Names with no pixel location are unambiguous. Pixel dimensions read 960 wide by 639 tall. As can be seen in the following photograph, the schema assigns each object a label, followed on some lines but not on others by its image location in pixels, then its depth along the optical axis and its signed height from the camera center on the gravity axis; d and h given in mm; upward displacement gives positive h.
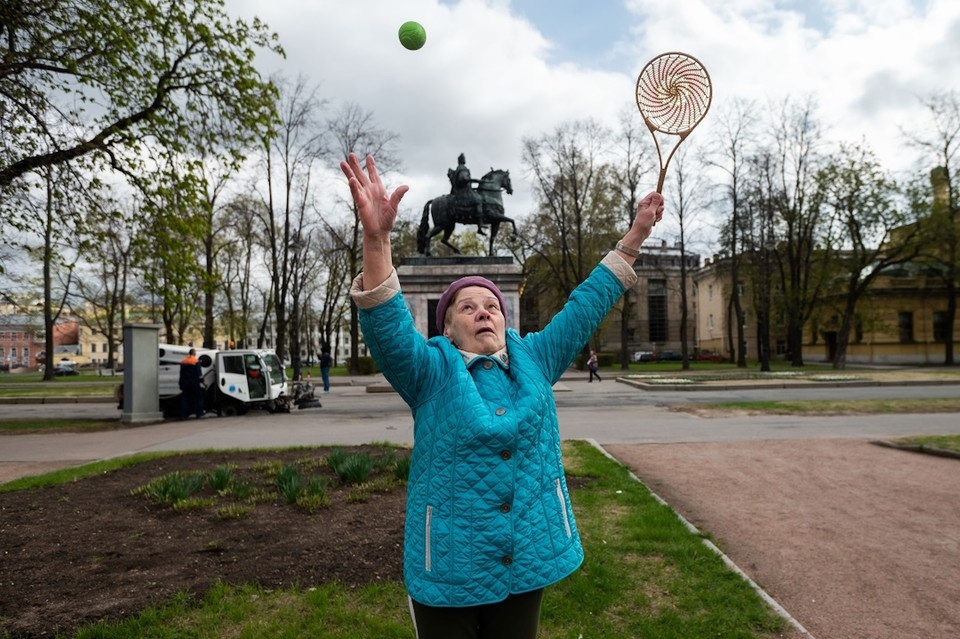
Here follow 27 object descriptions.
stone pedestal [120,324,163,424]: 15969 -693
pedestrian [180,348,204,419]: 16938 -1043
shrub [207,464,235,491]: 7012 -1451
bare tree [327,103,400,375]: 35031 +6332
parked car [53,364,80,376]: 66100 -2315
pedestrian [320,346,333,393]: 26266 -974
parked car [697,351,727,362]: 58194 -1892
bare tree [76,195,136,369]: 14812 +2988
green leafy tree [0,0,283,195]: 12953 +5952
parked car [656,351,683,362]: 64938 -2000
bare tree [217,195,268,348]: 39250 +6369
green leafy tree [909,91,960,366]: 36594 +6179
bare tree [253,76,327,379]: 32969 +6207
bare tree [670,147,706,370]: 40438 +7446
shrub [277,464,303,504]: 6555 -1455
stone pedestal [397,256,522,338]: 21219 +2158
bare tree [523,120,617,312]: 41062 +8483
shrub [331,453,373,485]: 7297 -1441
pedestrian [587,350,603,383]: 30219 -1238
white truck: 18031 -1111
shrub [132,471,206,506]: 6548 -1476
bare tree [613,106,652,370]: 40000 +9470
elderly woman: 2211 -442
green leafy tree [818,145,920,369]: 37719 +6540
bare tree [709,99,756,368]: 39219 +6530
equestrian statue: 20484 +4451
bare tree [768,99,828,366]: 40125 +5920
